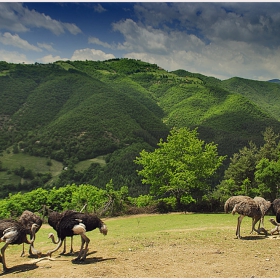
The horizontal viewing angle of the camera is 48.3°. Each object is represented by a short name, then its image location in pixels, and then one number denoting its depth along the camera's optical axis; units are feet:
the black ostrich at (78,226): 36.97
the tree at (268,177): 104.78
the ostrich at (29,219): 44.62
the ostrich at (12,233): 34.81
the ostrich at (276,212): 45.94
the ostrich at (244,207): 45.29
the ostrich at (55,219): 41.16
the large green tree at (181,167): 106.73
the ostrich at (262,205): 46.85
